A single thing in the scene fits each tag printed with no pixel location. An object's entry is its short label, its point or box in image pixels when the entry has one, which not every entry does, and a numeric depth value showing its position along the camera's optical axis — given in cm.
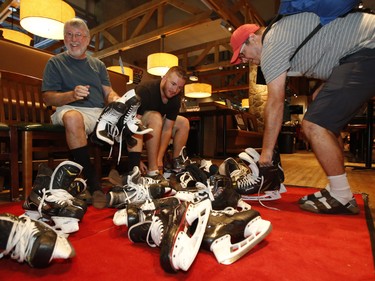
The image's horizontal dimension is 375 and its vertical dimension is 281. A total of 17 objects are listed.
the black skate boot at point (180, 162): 208
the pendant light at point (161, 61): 531
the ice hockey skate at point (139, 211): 89
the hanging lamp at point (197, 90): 730
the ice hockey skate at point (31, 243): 65
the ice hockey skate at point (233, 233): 74
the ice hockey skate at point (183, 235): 65
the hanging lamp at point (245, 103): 1162
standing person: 117
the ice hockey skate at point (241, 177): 149
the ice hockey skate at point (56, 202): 96
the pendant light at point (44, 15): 318
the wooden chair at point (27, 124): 152
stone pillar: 649
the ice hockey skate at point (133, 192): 121
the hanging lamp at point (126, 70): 628
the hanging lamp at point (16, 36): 426
